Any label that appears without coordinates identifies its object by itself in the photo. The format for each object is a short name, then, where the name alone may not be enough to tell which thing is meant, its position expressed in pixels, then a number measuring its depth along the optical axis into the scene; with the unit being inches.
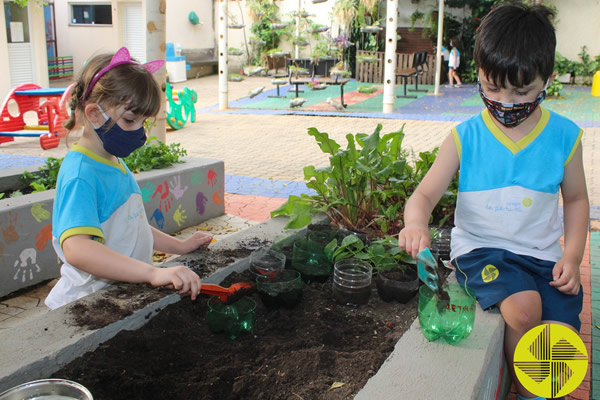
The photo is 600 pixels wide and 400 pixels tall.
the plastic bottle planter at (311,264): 104.6
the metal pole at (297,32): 919.8
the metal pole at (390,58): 463.2
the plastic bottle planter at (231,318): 81.8
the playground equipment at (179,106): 418.9
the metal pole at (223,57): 512.4
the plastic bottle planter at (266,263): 99.5
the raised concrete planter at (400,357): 63.5
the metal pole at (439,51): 573.7
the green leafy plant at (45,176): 174.6
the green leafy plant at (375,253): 105.6
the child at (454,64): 728.3
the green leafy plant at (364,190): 124.4
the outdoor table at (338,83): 537.7
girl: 76.5
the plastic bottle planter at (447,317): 74.9
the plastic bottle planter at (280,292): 90.4
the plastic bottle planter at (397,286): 95.9
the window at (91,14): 834.8
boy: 83.3
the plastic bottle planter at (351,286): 94.3
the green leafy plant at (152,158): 188.7
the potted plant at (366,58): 779.8
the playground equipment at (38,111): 346.3
